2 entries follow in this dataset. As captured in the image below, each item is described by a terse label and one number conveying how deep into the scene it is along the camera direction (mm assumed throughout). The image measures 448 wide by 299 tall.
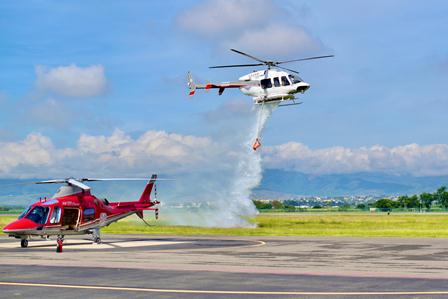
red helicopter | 37219
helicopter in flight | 57438
